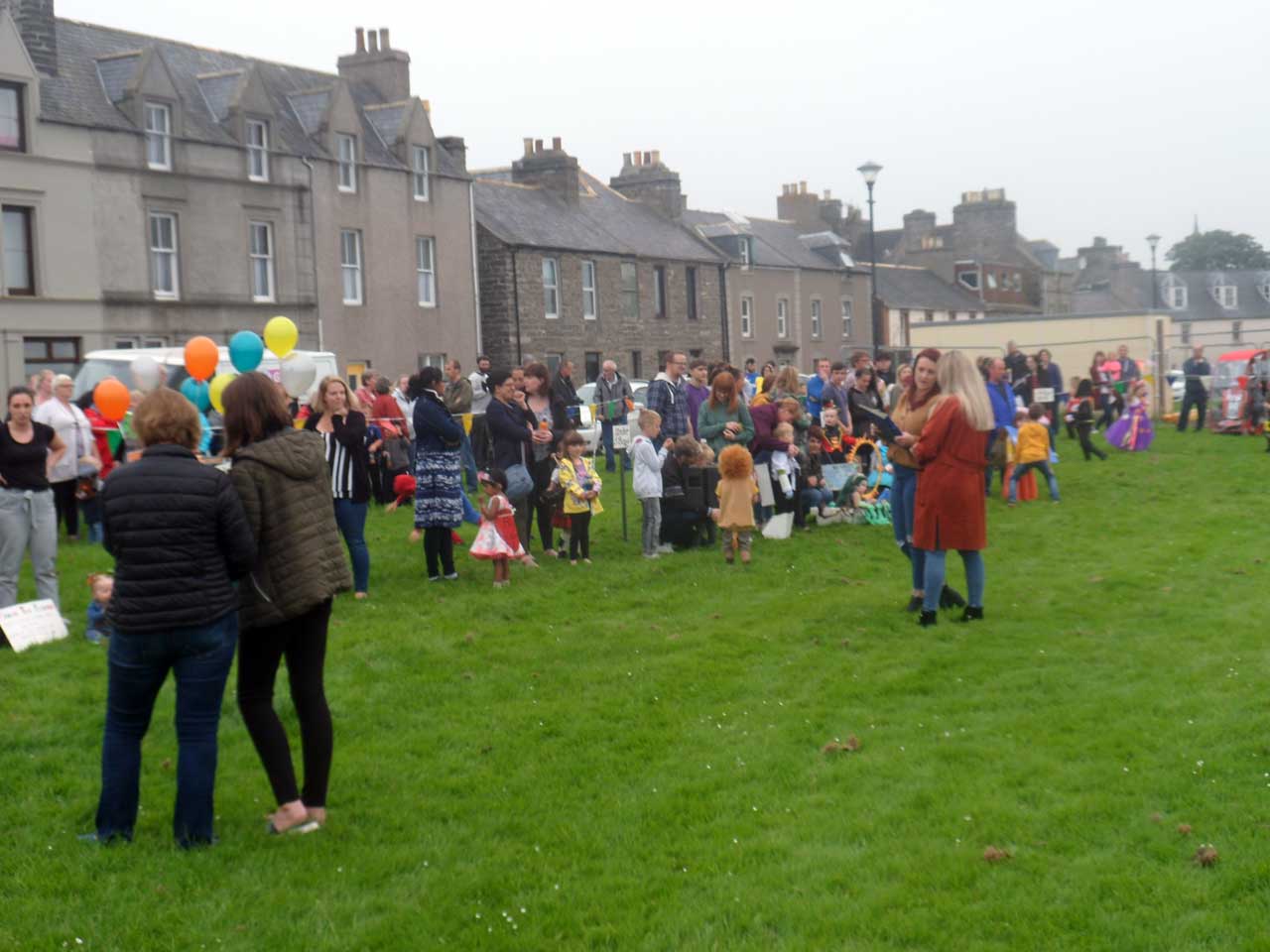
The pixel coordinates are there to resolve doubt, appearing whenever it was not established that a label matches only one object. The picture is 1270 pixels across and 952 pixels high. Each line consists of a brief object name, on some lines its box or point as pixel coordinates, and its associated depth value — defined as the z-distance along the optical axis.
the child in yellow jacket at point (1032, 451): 19.86
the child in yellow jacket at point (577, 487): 14.38
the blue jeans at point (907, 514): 11.69
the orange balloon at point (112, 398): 12.30
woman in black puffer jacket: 6.21
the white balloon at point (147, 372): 13.17
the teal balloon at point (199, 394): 13.74
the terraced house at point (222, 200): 30.72
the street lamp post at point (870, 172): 37.09
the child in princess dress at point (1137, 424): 26.78
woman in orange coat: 10.39
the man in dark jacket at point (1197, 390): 30.72
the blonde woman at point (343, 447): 12.09
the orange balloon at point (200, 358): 12.38
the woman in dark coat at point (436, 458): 12.99
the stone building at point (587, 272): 43.09
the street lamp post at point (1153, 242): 68.19
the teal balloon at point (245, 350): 12.03
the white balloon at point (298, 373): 12.76
